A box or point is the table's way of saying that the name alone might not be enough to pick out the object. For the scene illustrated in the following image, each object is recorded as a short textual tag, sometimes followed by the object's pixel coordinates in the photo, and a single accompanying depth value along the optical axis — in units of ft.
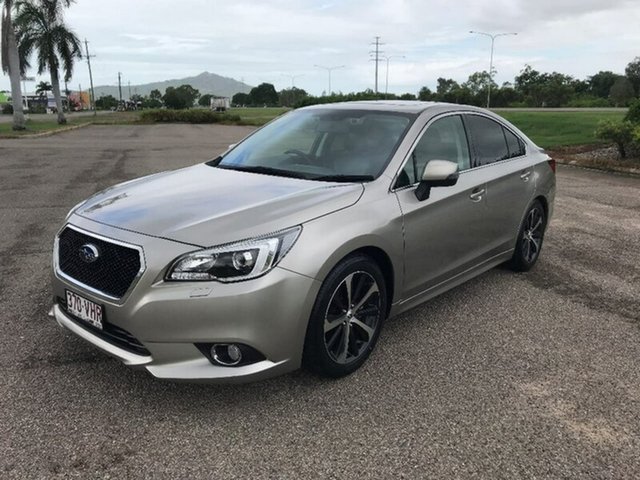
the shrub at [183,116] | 163.73
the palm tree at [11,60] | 87.10
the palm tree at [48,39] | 117.39
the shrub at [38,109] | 298.56
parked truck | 275.39
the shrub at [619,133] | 43.88
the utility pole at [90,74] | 262.51
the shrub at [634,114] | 45.55
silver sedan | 8.99
